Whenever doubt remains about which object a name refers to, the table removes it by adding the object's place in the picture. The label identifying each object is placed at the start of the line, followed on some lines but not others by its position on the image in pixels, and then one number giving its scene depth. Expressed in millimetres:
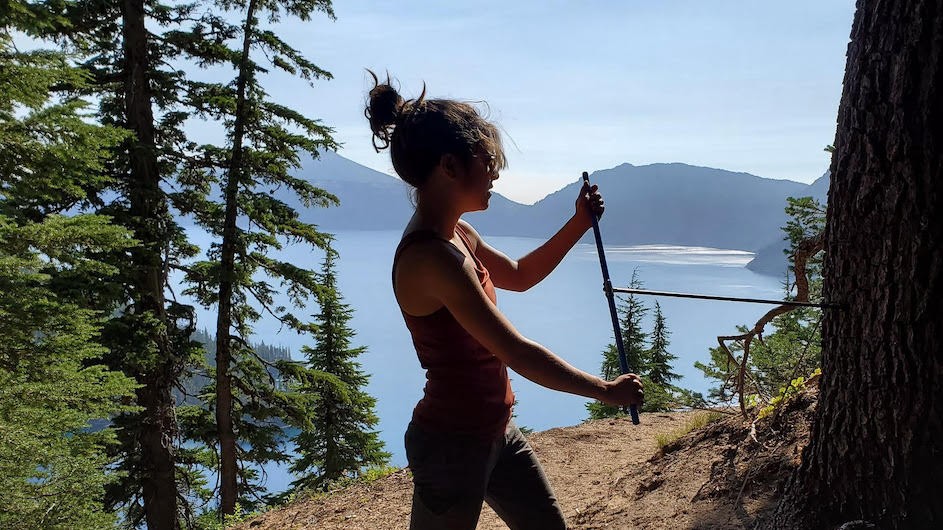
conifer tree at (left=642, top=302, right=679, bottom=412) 18812
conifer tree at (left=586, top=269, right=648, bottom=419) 16562
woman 1621
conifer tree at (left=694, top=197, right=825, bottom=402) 5574
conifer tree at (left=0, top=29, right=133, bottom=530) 5137
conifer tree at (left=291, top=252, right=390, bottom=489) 16062
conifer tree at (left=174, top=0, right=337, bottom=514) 10305
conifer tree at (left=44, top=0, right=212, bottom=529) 9508
